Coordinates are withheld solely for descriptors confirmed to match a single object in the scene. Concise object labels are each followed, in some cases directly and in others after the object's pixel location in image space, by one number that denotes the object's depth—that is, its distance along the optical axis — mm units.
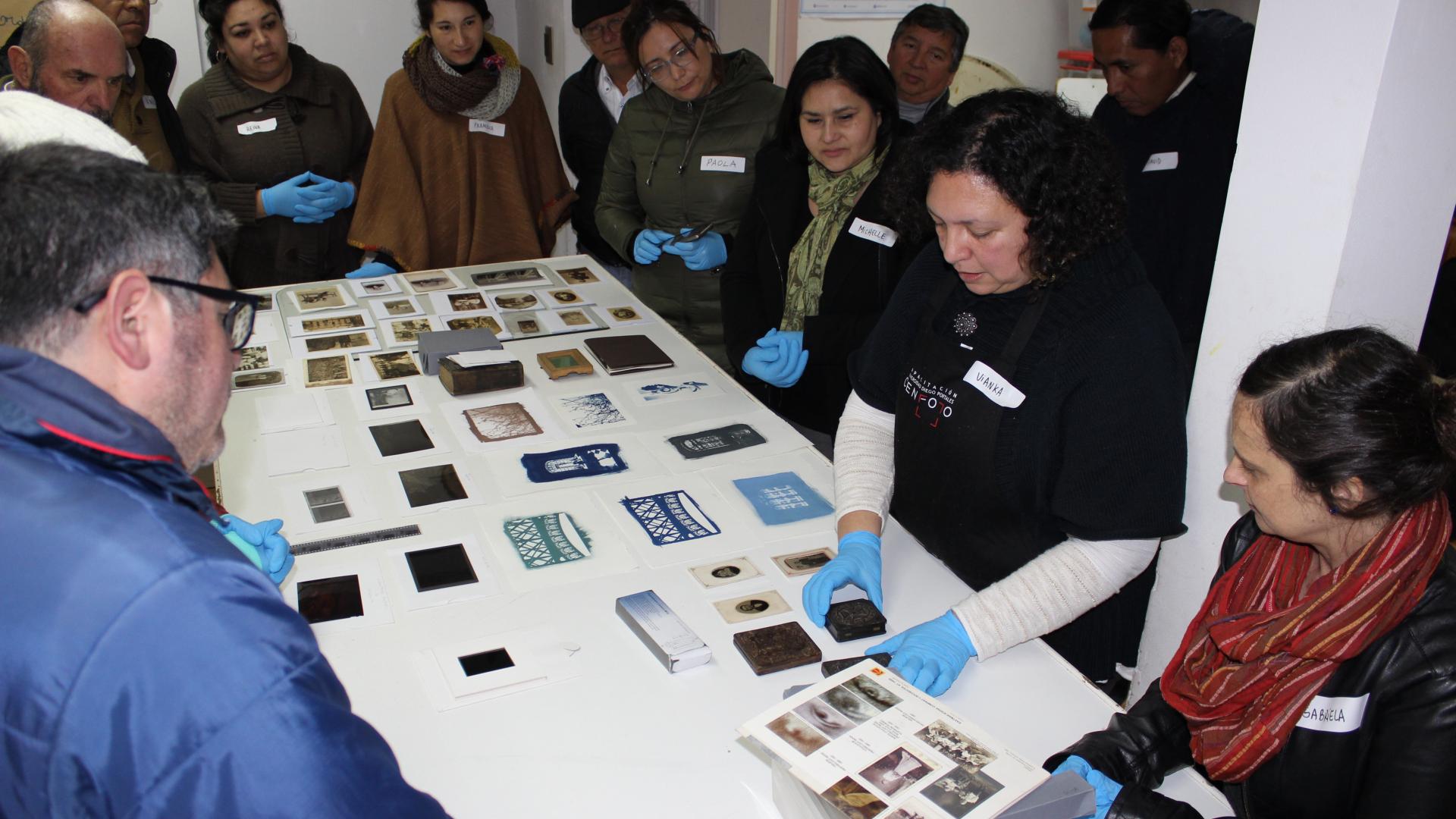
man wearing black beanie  4039
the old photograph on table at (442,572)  1891
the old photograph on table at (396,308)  3287
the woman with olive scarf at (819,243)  2646
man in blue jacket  848
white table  1456
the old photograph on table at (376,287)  3492
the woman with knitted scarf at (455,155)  3766
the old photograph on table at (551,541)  1977
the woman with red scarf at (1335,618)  1366
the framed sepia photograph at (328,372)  2795
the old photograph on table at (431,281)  3545
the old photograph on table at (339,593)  1806
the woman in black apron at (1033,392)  1719
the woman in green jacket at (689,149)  3234
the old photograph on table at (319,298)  3350
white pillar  1742
